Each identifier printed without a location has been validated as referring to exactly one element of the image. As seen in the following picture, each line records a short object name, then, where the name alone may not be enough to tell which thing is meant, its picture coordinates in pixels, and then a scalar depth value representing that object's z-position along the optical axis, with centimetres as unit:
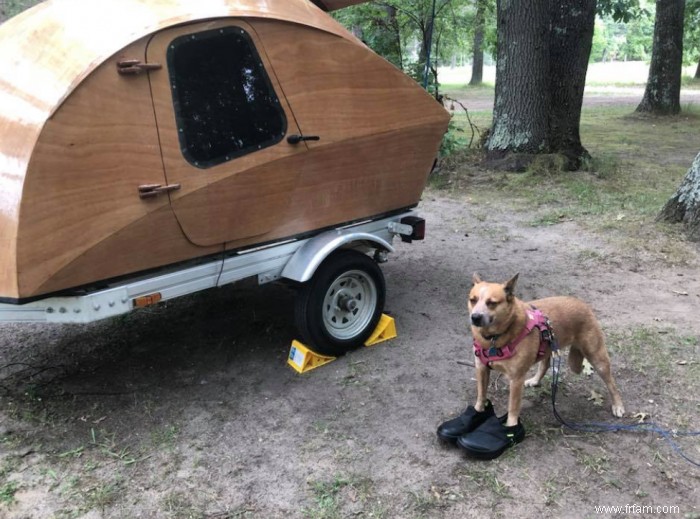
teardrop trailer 293
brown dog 314
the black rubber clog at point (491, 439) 317
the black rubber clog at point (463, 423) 330
